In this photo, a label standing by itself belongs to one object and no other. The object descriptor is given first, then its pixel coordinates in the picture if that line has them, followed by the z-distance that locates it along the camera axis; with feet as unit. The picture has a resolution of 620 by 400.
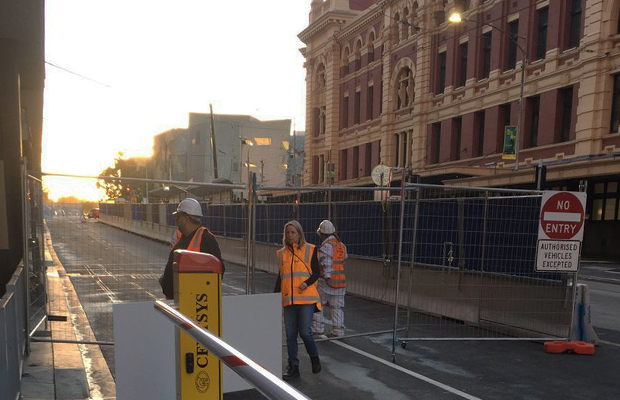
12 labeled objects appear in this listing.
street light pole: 81.10
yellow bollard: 11.53
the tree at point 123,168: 355.64
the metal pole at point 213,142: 118.32
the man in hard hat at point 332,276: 26.61
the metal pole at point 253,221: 20.06
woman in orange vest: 19.71
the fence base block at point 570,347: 24.88
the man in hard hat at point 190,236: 17.42
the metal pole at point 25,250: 19.99
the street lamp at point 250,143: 199.41
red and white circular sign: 25.17
